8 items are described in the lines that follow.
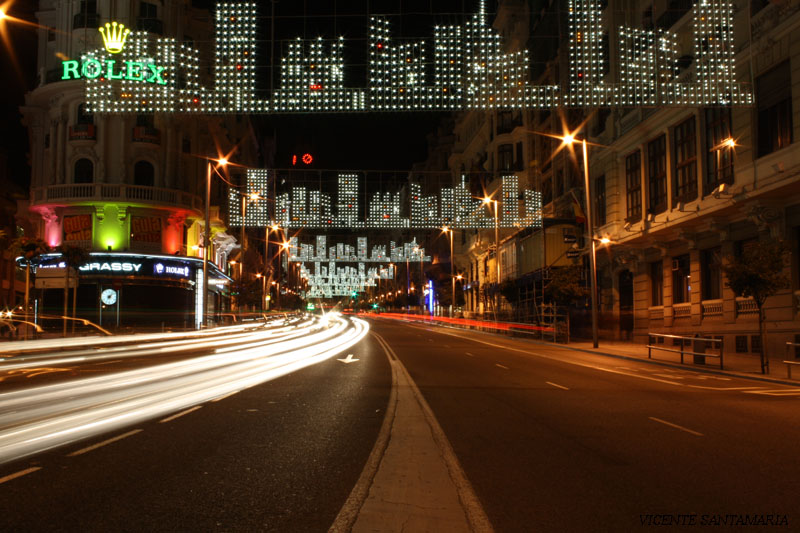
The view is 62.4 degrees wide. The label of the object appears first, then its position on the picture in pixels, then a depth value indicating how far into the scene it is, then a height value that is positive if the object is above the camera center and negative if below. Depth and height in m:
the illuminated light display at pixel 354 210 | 39.72 +5.96
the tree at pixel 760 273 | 18.94 +0.66
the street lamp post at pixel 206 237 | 35.04 +3.39
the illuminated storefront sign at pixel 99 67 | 39.25 +14.90
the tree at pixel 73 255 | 36.22 +2.47
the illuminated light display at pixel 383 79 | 20.06 +6.92
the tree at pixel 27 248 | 33.62 +2.74
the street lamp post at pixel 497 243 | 46.14 +3.74
